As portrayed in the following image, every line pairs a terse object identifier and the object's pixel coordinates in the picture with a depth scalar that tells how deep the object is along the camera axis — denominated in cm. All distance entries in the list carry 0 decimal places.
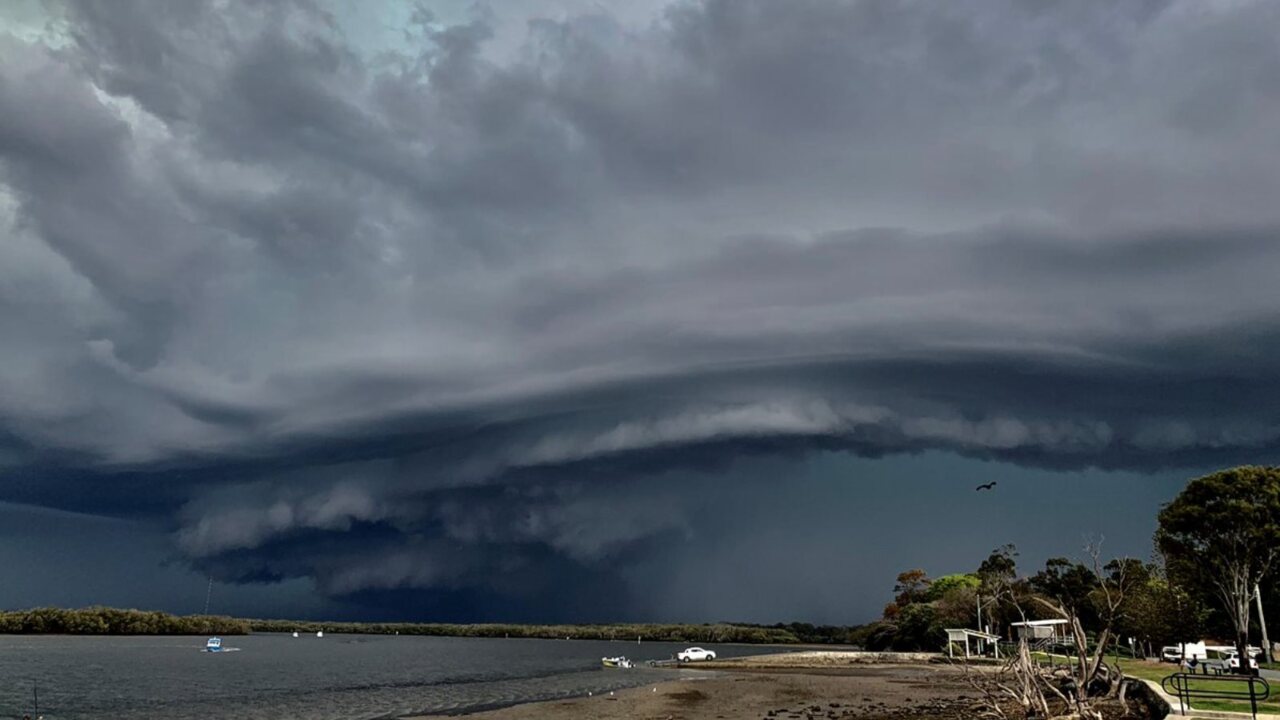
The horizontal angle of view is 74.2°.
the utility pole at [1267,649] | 6284
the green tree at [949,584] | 13388
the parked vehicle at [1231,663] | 4247
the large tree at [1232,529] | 5116
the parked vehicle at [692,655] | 11544
